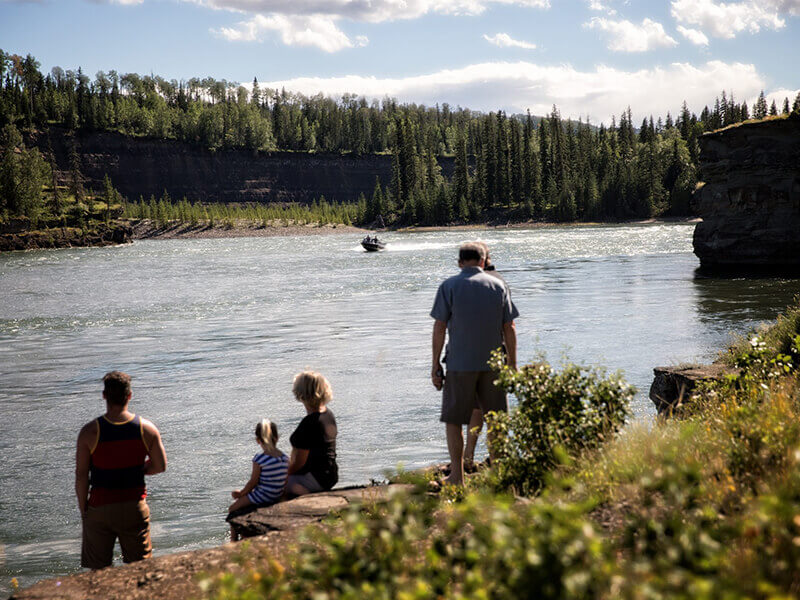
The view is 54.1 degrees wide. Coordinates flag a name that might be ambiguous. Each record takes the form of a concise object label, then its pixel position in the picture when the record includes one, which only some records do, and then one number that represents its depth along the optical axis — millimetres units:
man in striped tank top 6398
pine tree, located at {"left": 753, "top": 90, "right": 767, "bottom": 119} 144875
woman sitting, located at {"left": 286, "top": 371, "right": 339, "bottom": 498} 7004
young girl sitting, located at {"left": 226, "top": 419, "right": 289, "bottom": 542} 7176
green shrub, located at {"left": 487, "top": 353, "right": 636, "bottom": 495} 6734
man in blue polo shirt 7145
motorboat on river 72812
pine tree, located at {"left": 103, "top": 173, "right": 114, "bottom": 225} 133650
